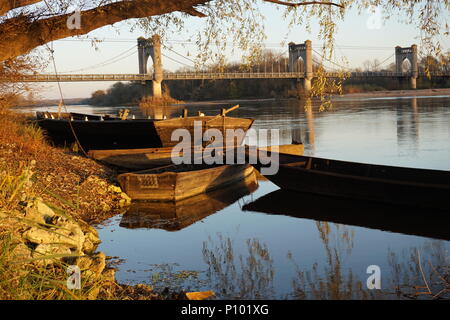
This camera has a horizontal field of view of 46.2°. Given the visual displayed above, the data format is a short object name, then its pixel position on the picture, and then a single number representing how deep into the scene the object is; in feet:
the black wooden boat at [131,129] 51.11
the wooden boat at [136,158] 47.26
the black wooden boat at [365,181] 32.55
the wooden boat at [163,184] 36.96
